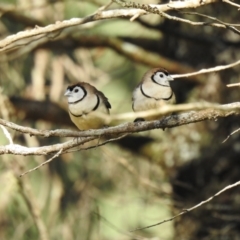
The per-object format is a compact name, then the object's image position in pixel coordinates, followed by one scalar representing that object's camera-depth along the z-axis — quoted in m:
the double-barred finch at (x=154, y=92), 7.75
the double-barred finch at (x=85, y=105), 7.91
